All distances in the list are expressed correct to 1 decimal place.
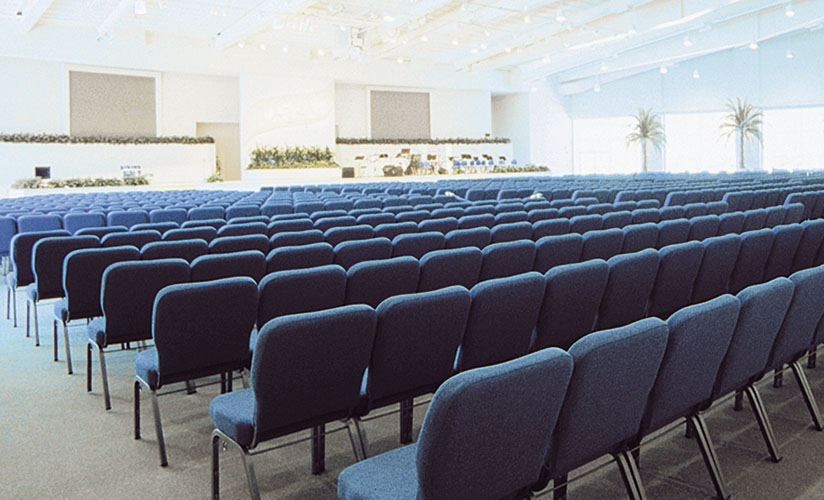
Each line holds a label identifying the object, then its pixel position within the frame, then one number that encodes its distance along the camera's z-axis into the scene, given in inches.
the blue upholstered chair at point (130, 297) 133.6
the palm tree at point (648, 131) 1041.5
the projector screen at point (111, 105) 842.8
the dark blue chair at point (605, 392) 74.3
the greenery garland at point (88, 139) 767.1
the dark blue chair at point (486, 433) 62.9
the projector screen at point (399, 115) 1103.0
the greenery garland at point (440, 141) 1049.5
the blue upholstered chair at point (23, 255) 203.8
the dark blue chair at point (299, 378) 86.4
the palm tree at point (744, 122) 909.8
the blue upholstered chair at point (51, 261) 179.3
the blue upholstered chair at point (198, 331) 110.0
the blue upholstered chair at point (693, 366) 86.5
